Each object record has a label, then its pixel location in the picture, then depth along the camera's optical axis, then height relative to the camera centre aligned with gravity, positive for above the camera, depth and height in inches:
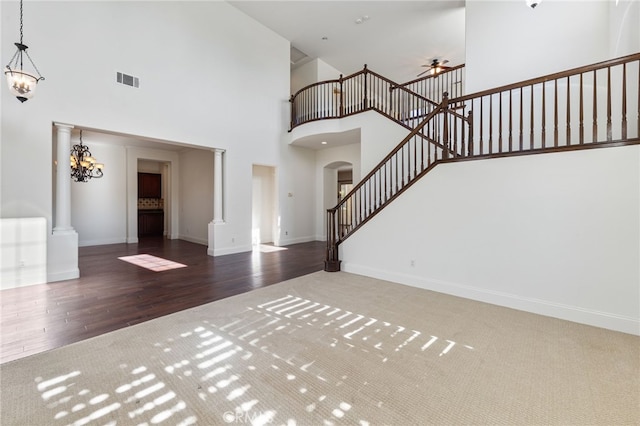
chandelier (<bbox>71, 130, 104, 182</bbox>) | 270.2 +50.0
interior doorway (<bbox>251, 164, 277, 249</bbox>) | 328.5 +7.6
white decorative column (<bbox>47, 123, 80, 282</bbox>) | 166.6 -12.3
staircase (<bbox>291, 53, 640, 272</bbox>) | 118.9 +54.9
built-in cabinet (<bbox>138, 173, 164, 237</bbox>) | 394.6 +7.8
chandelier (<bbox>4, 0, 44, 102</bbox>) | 125.0 +62.0
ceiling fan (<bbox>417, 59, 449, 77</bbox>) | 274.9 +153.5
